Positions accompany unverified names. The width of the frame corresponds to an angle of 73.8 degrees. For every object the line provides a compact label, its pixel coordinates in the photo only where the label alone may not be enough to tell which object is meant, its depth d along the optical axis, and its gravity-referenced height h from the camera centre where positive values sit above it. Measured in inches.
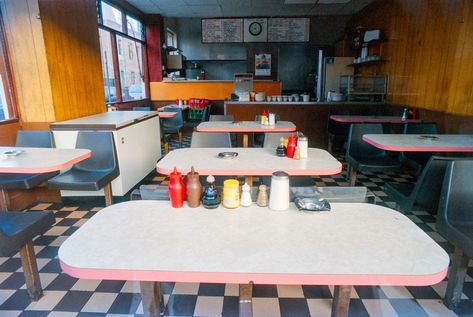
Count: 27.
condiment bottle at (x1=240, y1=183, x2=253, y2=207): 59.9 -21.2
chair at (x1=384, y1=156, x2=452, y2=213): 87.4 -30.9
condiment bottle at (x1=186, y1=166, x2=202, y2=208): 59.9 -19.7
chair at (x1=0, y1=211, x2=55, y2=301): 67.1 -33.2
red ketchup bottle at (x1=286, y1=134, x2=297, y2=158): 98.5 -19.5
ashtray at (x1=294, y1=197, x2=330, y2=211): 57.2 -21.9
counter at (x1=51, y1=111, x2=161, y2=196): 137.9 -25.2
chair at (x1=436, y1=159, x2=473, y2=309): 71.4 -31.5
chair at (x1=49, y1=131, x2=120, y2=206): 125.4 -31.9
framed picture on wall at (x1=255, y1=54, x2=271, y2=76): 359.3 +20.4
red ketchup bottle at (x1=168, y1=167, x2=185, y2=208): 59.6 -19.6
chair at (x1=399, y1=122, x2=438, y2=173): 143.1 -32.3
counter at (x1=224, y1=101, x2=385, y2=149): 238.1 -21.2
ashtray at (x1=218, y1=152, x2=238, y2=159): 99.7 -22.3
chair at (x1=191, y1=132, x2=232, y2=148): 134.8 -23.7
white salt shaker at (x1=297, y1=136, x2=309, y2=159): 97.7 -19.2
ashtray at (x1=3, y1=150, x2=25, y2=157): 98.4 -21.1
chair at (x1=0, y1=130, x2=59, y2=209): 114.9 -33.6
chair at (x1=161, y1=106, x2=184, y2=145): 246.2 -31.0
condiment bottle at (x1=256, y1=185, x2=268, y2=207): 59.6 -21.1
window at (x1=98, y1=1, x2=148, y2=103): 250.8 +26.2
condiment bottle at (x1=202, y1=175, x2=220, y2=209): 59.3 -21.0
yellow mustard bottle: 58.6 -20.1
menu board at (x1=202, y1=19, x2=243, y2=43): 358.6 +58.9
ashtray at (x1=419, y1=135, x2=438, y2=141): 127.3 -22.1
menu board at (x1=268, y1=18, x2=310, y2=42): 350.6 +58.2
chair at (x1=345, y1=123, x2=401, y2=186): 140.6 -31.9
